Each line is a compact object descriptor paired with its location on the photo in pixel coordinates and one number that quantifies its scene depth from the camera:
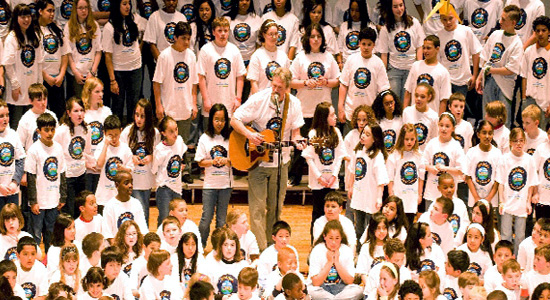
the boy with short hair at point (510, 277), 15.00
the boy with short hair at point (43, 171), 16.87
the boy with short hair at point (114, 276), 14.91
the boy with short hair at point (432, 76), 19.20
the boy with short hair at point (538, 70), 19.20
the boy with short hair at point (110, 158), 17.33
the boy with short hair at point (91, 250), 15.50
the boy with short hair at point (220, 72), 19.15
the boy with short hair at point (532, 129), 17.86
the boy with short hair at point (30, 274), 15.27
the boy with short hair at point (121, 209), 16.63
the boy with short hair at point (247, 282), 14.56
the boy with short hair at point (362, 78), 19.25
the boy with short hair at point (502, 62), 19.64
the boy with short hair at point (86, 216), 16.43
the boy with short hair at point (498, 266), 15.36
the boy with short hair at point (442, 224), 16.58
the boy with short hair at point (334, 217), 16.47
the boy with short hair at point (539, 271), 15.29
